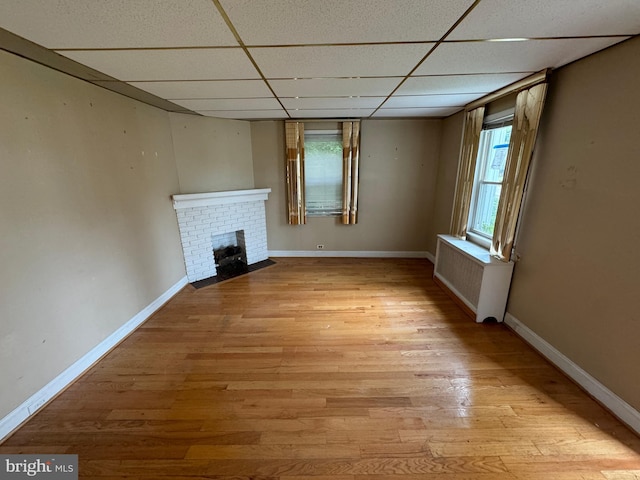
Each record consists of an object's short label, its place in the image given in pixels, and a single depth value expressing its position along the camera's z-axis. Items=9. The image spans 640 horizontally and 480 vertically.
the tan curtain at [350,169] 4.10
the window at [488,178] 2.90
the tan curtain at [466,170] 3.05
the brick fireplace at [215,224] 3.60
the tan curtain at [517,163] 2.15
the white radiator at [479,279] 2.57
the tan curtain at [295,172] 4.13
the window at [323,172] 4.28
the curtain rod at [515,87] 2.05
